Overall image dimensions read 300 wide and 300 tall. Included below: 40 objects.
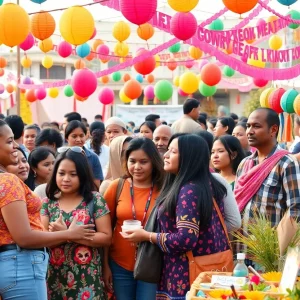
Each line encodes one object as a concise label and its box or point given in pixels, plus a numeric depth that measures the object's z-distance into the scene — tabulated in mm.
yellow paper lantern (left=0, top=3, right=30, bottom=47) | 7574
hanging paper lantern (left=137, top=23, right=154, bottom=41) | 11180
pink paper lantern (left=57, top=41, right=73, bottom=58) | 14508
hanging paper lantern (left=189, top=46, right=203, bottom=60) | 14842
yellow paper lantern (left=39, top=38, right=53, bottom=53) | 12727
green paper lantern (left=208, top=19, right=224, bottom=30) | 14719
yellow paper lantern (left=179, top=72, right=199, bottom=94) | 14969
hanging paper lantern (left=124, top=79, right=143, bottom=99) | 13992
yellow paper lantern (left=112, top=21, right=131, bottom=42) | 13375
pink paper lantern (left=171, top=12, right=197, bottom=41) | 8766
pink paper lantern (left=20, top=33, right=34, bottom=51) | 12664
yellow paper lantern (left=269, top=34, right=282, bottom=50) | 15305
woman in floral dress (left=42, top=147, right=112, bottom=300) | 4723
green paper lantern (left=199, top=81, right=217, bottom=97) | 16422
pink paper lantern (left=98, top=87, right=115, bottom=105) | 17062
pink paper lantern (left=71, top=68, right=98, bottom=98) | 11109
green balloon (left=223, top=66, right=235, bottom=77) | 17722
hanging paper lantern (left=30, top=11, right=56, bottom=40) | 9297
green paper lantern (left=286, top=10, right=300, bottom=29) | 12262
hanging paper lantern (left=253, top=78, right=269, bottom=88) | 16180
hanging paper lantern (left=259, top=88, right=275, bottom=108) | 12117
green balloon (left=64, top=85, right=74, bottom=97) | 18575
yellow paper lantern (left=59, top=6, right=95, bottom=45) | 8484
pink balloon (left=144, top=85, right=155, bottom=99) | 19750
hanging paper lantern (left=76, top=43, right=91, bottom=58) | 14255
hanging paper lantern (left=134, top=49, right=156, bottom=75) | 12742
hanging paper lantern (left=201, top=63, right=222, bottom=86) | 13180
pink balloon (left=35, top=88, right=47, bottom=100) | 17364
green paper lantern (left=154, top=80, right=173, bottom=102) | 15836
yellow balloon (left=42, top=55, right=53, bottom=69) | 17344
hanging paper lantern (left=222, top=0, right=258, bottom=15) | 7438
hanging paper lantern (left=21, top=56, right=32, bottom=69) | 17344
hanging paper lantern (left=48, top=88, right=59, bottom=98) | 19766
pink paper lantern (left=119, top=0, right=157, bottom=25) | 7285
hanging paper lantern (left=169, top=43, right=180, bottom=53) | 16055
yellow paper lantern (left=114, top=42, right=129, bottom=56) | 15141
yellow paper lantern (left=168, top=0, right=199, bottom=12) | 8041
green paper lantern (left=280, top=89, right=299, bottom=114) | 10777
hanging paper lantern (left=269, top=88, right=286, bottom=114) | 11609
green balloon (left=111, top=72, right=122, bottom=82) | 18938
